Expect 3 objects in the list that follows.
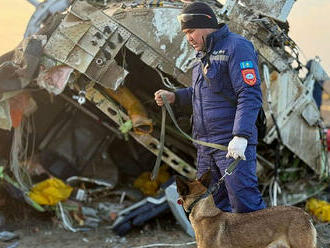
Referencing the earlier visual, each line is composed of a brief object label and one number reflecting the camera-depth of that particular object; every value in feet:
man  10.42
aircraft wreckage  16.83
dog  9.71
